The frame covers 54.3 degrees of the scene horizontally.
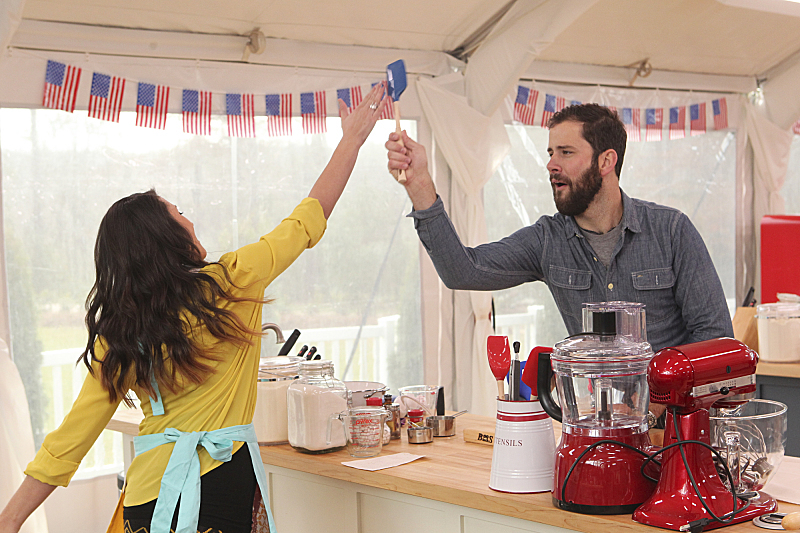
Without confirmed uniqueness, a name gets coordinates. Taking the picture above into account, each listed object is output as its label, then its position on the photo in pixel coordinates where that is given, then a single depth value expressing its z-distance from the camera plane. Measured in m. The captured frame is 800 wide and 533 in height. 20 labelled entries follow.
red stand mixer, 1.46
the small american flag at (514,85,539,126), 4.77
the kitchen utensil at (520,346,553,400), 1.73
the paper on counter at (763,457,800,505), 1.66
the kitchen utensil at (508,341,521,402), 1.74
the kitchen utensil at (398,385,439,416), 2.40
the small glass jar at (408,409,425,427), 2.36
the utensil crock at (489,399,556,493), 1.71
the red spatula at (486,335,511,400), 1.83
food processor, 1.54
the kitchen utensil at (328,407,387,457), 2.13
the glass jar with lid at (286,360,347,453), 2.19
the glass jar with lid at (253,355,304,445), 2.34
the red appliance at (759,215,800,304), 5.18
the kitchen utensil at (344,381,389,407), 2.32
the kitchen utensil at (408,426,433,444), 2.28
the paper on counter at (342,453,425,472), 2.03
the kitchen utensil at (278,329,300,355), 2.59
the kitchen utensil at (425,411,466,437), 2.37
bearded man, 2.20
